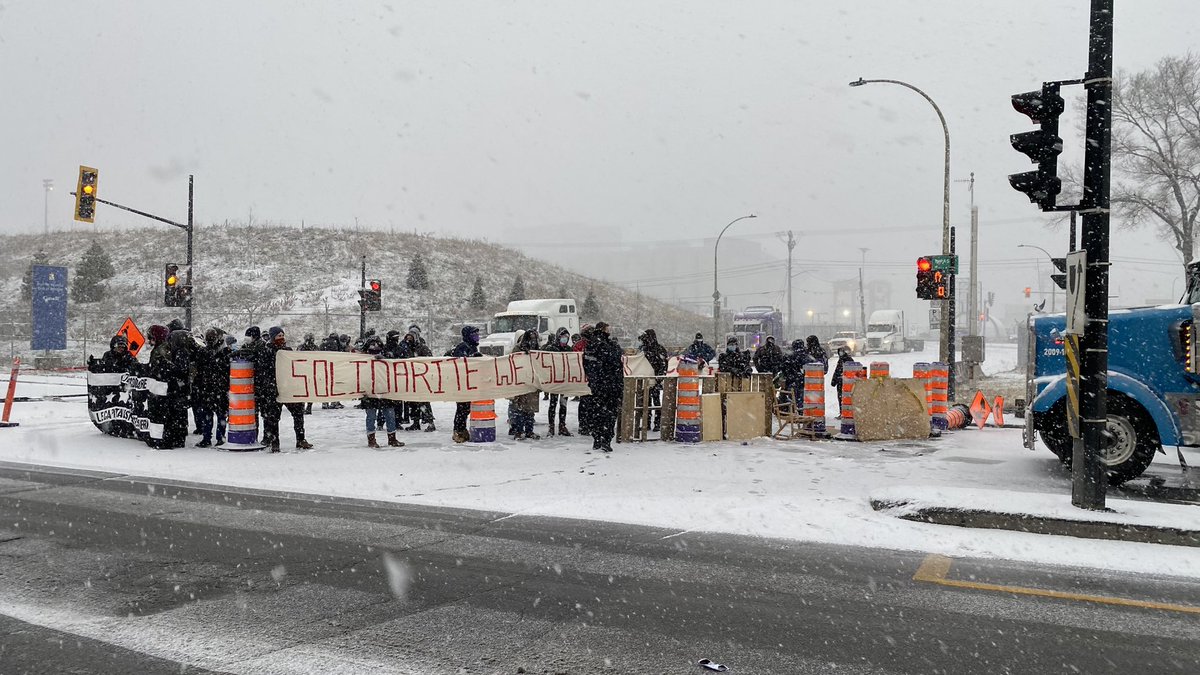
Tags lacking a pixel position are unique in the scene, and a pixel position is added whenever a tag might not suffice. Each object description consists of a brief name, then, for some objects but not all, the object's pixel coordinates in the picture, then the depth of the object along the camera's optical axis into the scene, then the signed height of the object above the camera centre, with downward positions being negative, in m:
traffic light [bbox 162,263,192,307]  28.06 +1.32
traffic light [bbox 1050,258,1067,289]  15.14 +1.23
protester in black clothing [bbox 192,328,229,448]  13.56 -0.82
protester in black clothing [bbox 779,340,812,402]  16.91 -0.64
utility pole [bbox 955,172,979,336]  36.38 +3.30
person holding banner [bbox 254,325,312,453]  12.97 -0.98
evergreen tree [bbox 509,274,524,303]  57.75 +2.93
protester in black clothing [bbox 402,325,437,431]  15.09 -1.39
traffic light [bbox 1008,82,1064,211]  7.96 +1.88
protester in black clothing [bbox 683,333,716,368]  21.78 -0.40
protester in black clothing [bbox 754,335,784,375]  17.14 -0.45
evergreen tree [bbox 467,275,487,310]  58.19 +2.45
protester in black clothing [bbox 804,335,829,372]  17.30 -0.24
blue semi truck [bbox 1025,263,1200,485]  9.45 -0.50
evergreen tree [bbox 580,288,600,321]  59.01 +1.82
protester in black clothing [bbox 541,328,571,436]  15.28 -1.23
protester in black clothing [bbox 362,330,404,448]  13.40 -1.33
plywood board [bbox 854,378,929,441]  14.30 -1.23
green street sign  19.69 +1.76
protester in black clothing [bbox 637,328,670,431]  15.85 -0.37
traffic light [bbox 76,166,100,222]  25.19 +4.02
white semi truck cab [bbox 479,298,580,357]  34.62 +0.57
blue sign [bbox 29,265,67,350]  32.00 +0.80
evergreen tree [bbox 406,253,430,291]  61.44 +4.09
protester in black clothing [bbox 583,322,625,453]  12.98 -0.69
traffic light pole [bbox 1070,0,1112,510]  7.74 +0.53
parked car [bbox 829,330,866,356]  56.83 -0.30
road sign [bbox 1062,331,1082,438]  8.00 -0.35
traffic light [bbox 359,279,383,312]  35.06 +1.48
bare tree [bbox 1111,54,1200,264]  38.91 +9.11
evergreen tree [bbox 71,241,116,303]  55.66 +3.20
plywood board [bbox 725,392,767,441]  14.34 -1.35
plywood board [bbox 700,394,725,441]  14.19 -1.38
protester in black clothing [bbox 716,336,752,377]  18.39 -0.54
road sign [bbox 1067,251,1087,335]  7.77 +0.46
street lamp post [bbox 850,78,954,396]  20.52 +2.40
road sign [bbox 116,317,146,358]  21.53 -0.12
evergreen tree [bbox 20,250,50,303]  53.84 +2.89
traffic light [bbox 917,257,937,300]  20.03 +1.45
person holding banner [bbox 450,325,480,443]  13.85 -0.36
